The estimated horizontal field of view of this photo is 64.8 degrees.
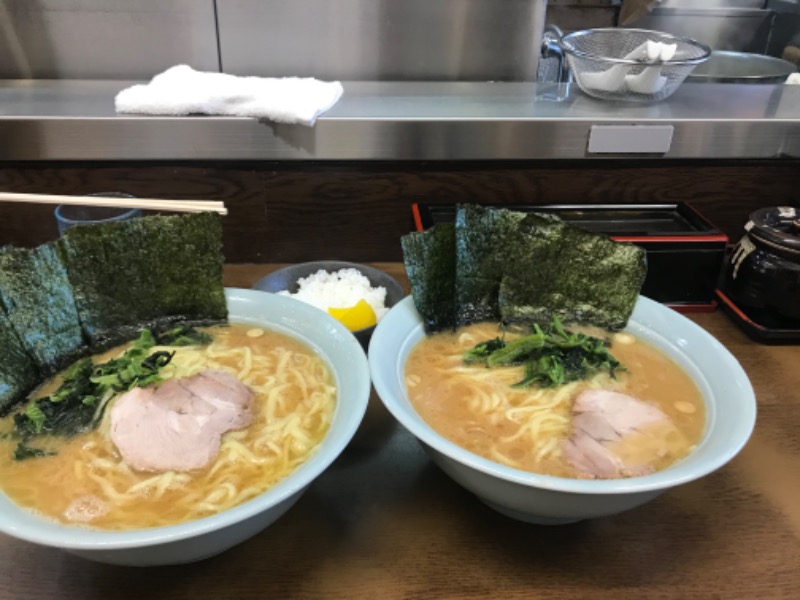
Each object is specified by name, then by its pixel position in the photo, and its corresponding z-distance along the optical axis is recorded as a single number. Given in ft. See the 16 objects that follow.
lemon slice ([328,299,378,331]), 1.60
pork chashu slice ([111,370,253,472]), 1.13
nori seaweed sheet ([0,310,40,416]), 1.24
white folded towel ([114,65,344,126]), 1.86
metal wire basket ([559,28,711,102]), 2.04
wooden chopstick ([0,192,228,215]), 1.39
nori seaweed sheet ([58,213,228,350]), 1.36
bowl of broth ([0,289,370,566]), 0.91
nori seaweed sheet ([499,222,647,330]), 1.49
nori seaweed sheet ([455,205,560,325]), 1.45
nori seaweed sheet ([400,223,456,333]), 1.41
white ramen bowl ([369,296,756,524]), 0.97
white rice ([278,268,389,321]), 1.72
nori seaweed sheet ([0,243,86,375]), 1.26
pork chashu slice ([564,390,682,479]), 1.14
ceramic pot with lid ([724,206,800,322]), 1.67
